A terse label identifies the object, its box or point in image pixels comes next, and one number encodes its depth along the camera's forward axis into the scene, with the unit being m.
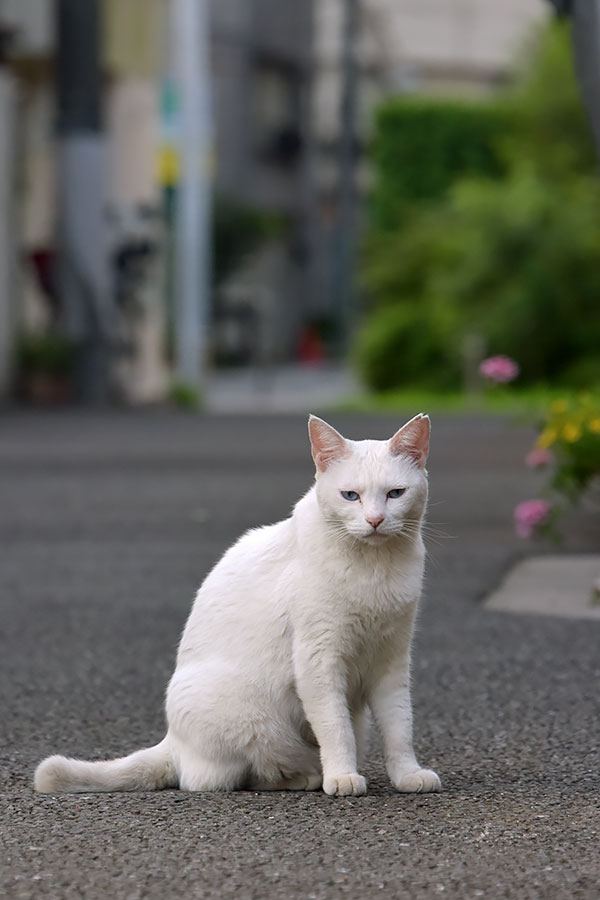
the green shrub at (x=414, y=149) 30.39
